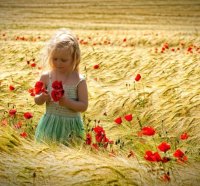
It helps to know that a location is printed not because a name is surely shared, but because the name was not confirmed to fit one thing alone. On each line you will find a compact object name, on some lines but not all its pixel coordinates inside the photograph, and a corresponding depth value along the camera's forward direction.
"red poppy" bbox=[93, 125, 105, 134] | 5.36
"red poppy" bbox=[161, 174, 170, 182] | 4.14
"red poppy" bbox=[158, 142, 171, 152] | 4.31
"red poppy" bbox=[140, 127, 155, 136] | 4.95
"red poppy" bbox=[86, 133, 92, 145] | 5.64
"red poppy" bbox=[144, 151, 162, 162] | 4.18
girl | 6.45
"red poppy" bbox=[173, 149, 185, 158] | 4.35
